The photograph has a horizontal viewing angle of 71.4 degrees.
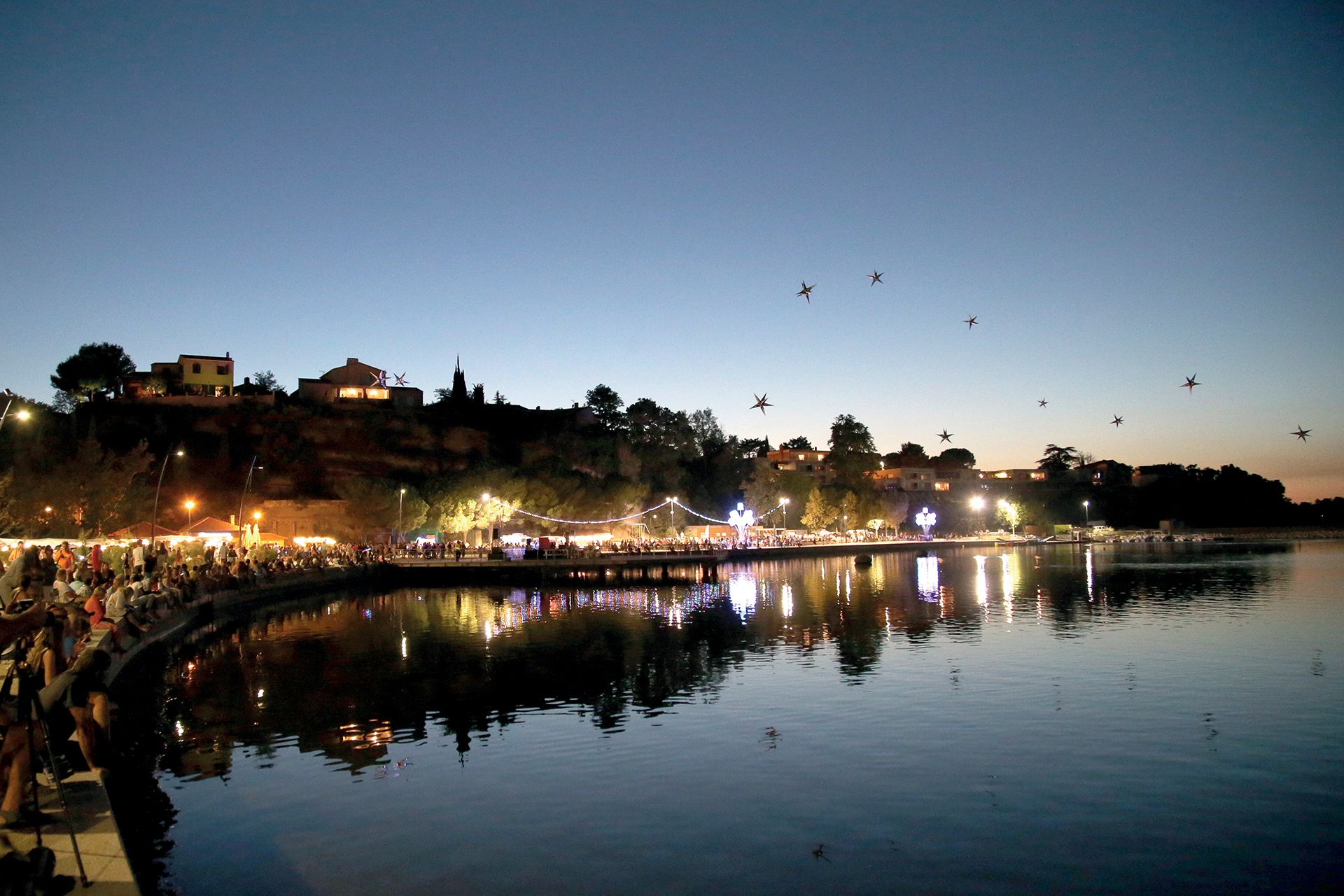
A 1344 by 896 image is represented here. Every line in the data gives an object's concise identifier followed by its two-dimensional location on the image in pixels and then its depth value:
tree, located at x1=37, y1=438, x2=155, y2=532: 42.00
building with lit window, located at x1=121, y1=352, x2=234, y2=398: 92.56
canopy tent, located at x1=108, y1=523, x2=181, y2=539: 38.34
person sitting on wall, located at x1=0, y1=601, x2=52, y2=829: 7.86
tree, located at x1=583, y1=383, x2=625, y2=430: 111.12
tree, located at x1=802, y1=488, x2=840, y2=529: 104.81
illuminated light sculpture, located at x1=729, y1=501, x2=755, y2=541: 88.56
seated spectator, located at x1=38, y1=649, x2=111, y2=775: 9.51
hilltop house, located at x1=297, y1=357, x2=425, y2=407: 101.38
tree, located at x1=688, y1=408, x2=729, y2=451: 97.62
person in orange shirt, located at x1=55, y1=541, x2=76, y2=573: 23.39
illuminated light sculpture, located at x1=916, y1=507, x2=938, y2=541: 118.81
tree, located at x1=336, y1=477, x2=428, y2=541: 66.31
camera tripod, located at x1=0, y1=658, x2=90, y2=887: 7.53
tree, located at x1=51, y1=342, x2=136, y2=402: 93.56
